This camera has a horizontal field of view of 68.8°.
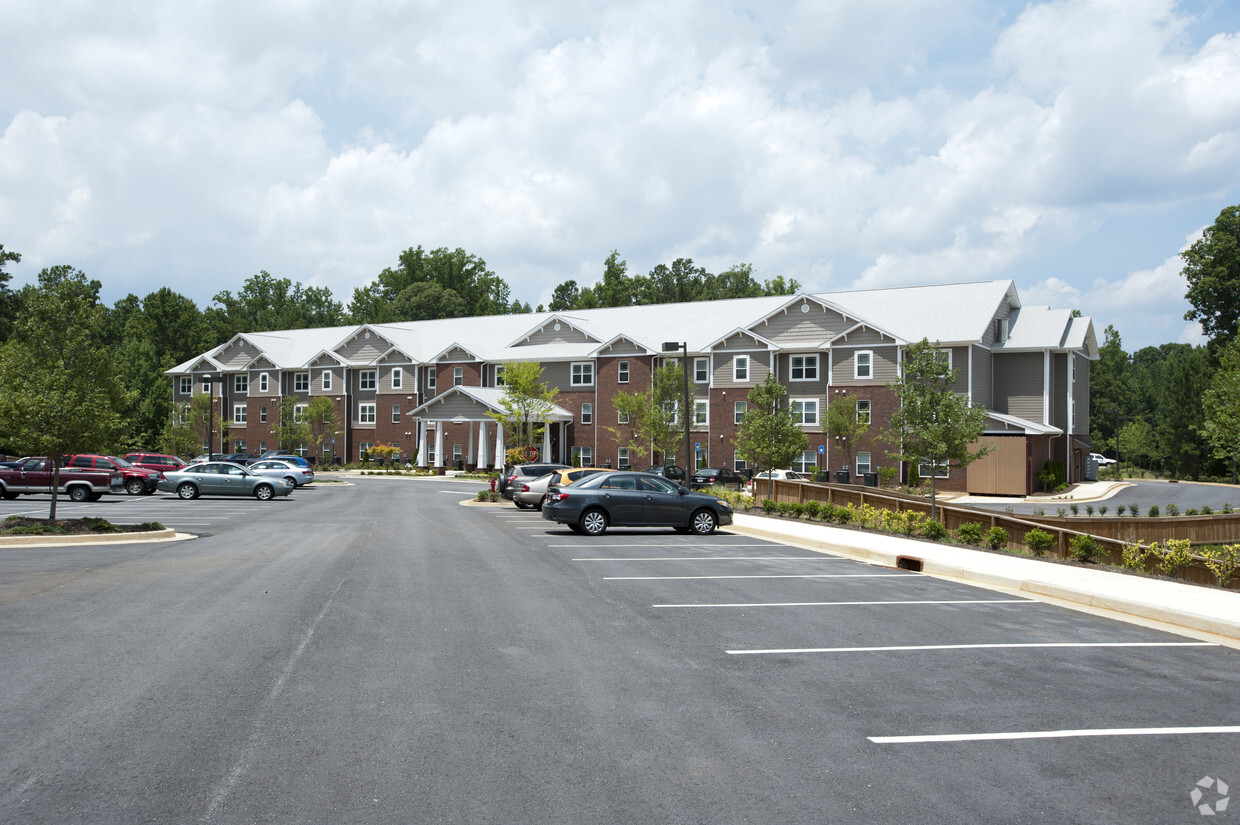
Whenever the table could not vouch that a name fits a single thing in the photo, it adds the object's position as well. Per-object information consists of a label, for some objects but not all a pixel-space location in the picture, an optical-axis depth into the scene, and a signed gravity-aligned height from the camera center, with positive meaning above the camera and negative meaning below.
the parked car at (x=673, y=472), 44.06 -1.81
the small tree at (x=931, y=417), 25.70 +0.58
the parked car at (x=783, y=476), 31.50 -1.89
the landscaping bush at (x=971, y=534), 20.48 -2.19
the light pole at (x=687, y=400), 33.94 +1.40
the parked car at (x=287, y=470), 43.96 -1.82
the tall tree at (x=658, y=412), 46.22 +1.28
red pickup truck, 34.12 -1.83
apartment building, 49.89 +4.36
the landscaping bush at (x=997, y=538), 19.34 -2.16
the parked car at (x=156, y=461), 44.47 -1.40
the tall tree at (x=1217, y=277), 66.00 +11.97
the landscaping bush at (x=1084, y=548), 17.12 -2.10
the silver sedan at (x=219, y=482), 36.72 -2.00
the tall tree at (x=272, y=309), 119.38 +17.59
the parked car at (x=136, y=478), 38.34 -1.91
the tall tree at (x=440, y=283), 124.62 +21.26
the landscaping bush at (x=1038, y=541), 18.09 -2.07
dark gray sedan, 22.12 -1.75
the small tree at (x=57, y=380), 19.89 +1.17
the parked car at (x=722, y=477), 48.56 -2.24
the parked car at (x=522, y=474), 33.97 -1.46
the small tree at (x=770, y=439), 34.44 -0.11
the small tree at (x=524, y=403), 51.34 +1.88
